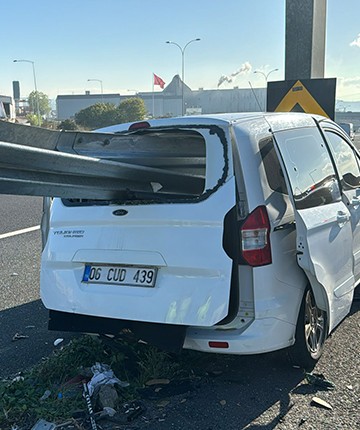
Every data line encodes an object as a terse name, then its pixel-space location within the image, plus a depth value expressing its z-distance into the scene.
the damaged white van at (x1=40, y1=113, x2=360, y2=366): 3.21
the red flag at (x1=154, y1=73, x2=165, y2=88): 59.34
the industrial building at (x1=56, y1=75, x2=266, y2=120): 91.25
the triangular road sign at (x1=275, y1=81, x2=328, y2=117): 7.42
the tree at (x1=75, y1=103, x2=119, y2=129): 56.78
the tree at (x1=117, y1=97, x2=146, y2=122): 60.62
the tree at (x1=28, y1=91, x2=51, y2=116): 123.38
